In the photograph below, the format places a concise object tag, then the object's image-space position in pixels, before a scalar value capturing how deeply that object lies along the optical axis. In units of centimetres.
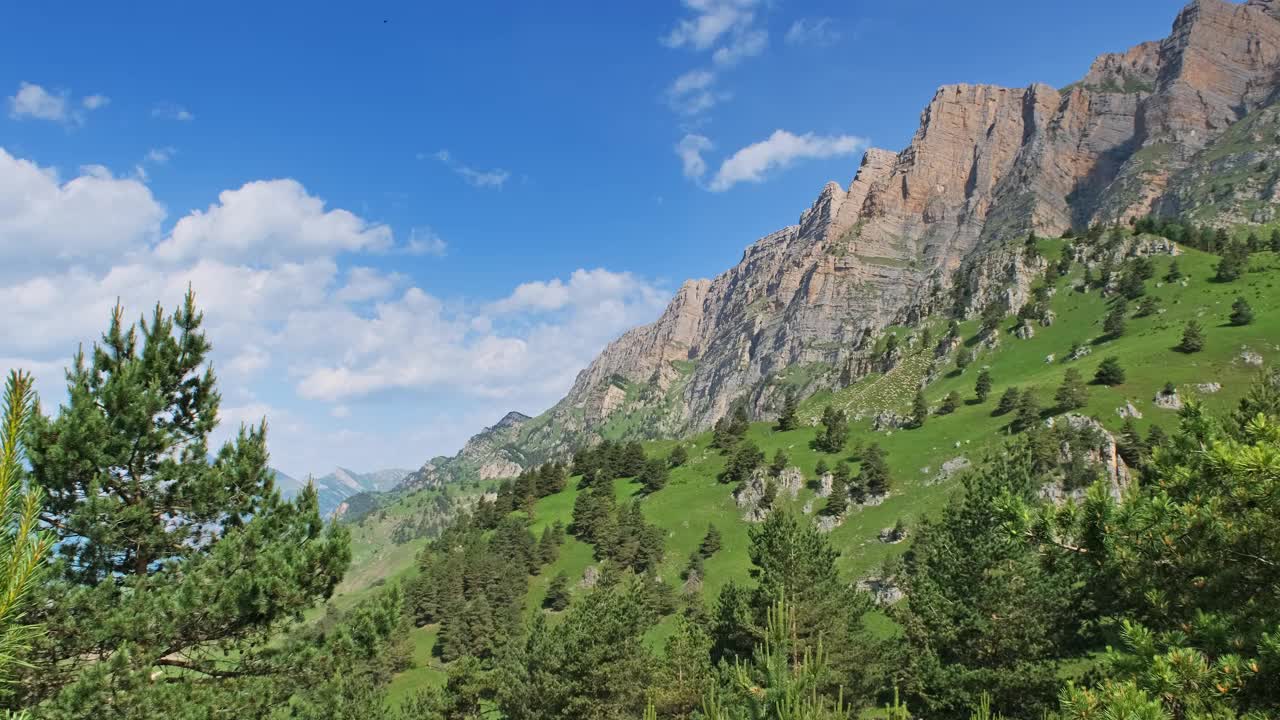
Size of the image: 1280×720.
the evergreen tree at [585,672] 3152
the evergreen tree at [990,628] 2472
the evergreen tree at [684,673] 3291
